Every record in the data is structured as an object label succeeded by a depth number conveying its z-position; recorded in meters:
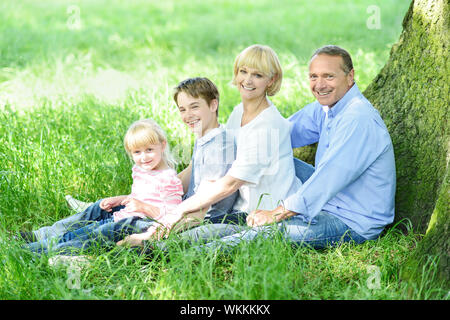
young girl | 7.35
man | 6.59
